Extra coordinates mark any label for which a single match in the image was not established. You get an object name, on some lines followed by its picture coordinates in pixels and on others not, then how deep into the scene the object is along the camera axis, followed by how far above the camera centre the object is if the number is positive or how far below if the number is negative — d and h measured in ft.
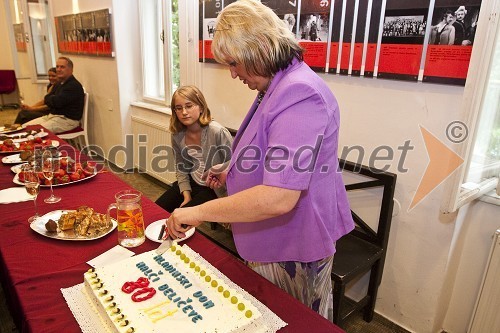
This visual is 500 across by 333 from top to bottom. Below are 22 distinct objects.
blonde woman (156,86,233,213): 7.36 -2.06
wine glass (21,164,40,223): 4.59 -1.75
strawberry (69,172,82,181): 6.00 -2.13
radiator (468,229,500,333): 5.49 -3.61
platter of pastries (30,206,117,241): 4.20 -2.09
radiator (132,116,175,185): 11.87 -3.57
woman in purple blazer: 3.05 -1.03
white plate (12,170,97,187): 5.80 -2.18
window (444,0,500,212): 4.25 -0.83
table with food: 2.82 -2.13
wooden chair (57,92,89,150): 13.79 -3.34
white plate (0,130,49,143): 8.57 -2.23
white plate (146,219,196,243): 4.21 -2.13
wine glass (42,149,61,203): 5.24 -1.83
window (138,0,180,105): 11.47 -0.14
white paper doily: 2.80 -2.10
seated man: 13.52 -2.24
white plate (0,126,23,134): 9.25 -2.23
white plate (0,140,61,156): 7.47 -2.22
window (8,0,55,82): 19.48 +0.20
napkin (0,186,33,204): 5.22 -2.20
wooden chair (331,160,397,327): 5.79 -3.34
